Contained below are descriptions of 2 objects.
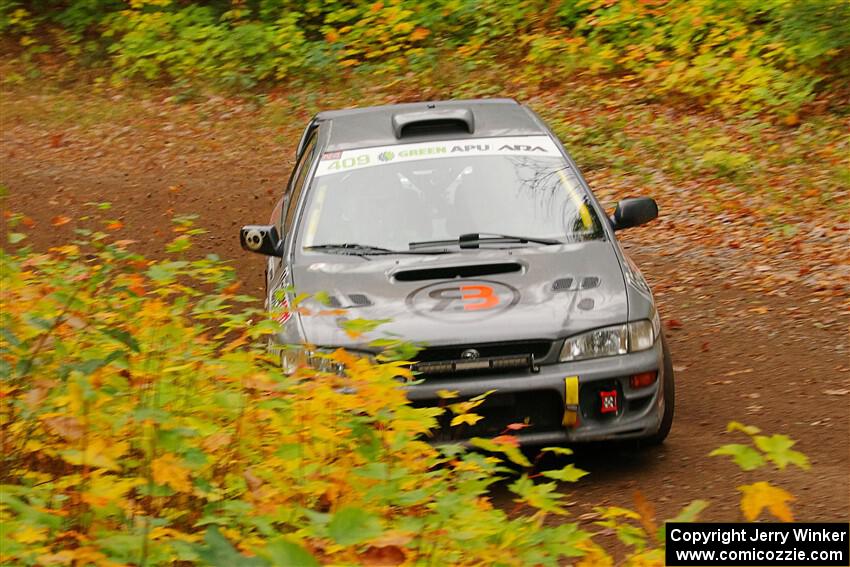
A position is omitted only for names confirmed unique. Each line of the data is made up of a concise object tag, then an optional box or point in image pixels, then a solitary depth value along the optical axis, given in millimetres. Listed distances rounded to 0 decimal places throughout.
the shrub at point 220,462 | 6254
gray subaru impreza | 11187
